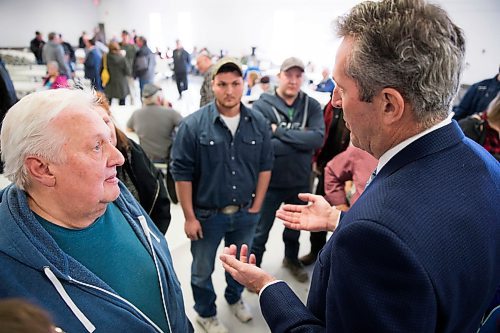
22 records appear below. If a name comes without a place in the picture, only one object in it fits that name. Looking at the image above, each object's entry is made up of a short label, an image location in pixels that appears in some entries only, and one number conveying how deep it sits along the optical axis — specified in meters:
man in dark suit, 0.64
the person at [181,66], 8.67
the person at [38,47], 9.98
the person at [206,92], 3.00
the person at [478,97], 3.33
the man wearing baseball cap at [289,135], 2.33
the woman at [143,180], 1.43
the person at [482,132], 2.36
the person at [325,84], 6.63
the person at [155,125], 3.70
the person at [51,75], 5.67
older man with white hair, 0.85
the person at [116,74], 6.95
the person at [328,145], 2.48
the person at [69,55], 9.66
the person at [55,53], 8.11
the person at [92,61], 7.58
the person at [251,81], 6.29
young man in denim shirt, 1.86
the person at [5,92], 3.23
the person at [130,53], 8.12
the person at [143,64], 8.44
